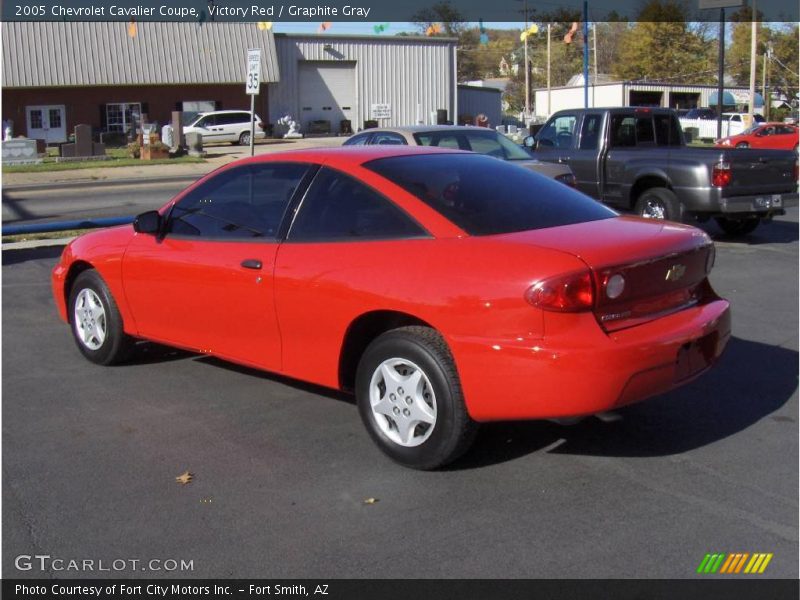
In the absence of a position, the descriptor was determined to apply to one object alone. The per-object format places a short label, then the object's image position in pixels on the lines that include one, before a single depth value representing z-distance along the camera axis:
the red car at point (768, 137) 40.22
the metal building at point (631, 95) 66.94
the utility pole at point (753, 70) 41.19
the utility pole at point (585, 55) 39.79
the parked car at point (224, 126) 44.09
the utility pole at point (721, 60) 26.36
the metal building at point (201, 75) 47.16
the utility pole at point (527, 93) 62.72
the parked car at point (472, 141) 11.59
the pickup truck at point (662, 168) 12.15
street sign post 17.23
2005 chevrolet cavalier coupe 4.20
